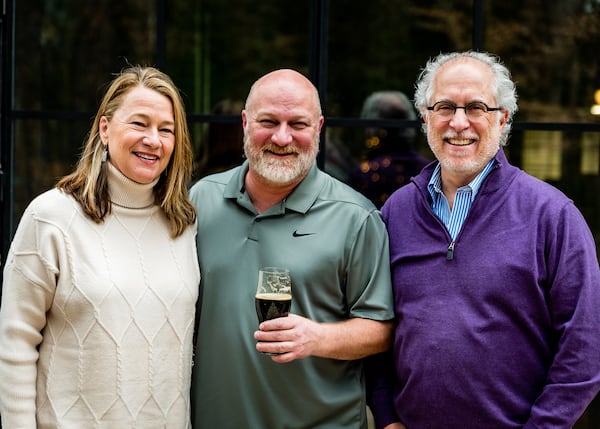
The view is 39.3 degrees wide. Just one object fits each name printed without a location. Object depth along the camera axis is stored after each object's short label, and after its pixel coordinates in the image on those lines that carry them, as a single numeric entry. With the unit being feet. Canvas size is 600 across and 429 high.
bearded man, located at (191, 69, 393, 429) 8.93
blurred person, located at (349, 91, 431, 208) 15.85
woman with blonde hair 8.13
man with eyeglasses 8.08
